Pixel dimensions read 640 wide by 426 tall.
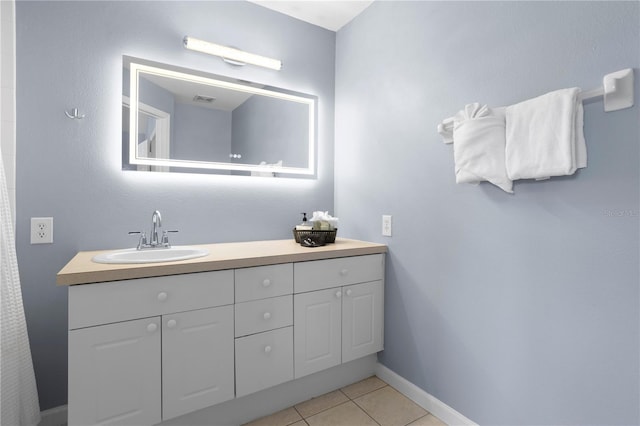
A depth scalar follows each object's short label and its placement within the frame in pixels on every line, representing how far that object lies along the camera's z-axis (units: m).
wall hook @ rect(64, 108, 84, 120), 1.49
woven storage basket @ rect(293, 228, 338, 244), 1.79
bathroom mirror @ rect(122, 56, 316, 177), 1.65
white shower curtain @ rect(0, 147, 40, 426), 1.17
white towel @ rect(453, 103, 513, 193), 1.24
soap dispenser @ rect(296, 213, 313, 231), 1.84
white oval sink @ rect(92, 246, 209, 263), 1.43
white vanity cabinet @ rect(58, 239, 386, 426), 1.11
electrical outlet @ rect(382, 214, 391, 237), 1.86
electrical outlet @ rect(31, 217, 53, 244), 1.43
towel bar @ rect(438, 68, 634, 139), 0.95
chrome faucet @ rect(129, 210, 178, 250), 1.56
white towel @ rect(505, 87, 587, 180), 1.02
